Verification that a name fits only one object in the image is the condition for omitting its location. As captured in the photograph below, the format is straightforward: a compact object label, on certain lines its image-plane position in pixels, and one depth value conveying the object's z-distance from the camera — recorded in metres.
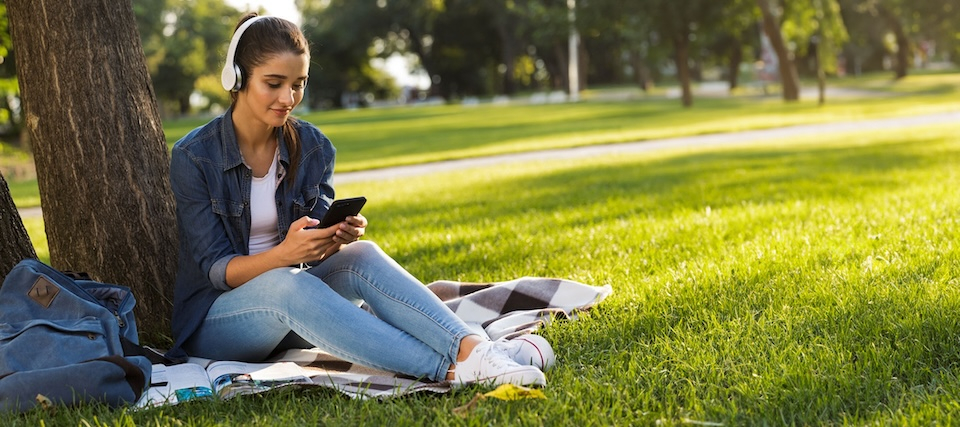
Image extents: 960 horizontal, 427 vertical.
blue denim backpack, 2.95
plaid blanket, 3.57
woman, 3.26
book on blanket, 3.13
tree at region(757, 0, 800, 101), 29.20
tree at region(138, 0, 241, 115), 54.97
